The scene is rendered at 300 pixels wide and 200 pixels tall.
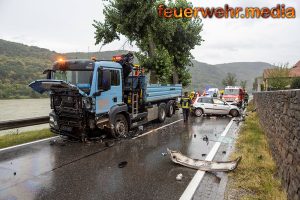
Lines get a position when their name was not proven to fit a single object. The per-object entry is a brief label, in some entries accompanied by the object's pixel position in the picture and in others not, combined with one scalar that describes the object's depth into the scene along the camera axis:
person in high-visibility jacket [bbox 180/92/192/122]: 14.85
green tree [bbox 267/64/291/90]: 32.95
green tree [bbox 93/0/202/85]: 22.38
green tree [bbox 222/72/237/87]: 68.56
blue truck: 8.78
